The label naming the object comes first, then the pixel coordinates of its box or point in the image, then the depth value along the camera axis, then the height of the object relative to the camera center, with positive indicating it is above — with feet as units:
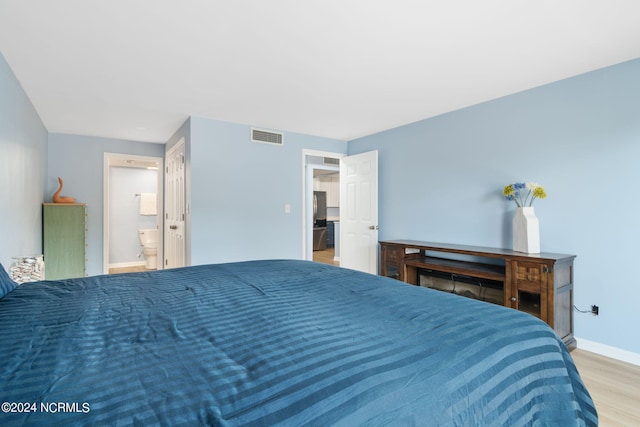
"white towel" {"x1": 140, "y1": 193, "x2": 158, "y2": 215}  22.07 +0.50
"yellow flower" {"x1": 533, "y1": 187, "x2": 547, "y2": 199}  9.13 +0.59
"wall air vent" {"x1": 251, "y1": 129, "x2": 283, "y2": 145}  13.99 +3.40
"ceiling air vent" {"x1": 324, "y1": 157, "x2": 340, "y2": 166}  18.26 +3.02
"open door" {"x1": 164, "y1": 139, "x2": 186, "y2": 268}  13.94 +0.15
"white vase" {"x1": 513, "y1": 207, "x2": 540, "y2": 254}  9.19 -0.54
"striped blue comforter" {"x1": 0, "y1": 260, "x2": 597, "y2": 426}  2.04 -1.22
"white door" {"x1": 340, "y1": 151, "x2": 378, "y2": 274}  14.88 +0.00
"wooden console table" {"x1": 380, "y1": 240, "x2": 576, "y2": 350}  8.32 -1.88
